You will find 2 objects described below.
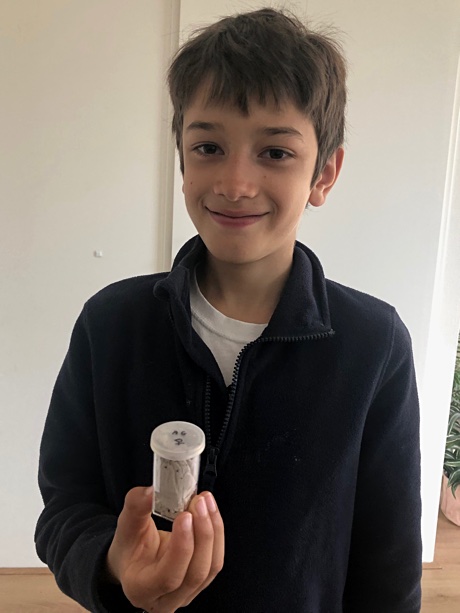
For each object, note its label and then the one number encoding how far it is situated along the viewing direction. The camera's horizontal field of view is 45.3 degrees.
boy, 0.74
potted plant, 2.00
